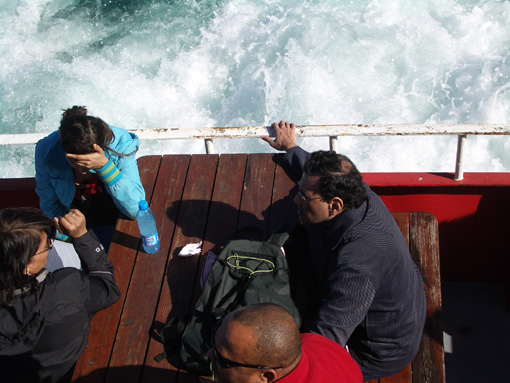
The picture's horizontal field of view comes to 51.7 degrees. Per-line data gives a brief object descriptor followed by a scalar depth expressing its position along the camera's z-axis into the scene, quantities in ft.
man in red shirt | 5.56
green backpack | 7.64
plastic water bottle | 9.28
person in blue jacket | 9.46
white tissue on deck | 9.36
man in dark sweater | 6.85
